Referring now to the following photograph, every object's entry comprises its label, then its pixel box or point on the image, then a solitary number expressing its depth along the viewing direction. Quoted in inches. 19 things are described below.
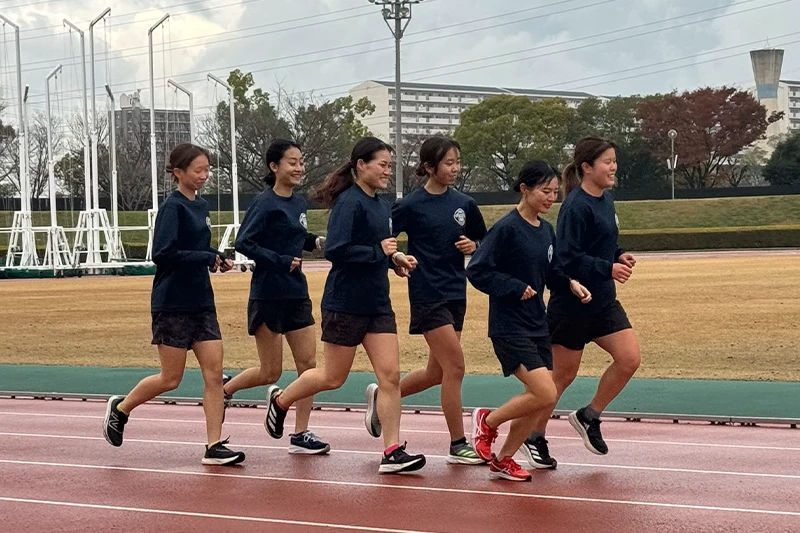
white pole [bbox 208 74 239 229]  1771.8
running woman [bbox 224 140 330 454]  328.8
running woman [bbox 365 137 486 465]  303.3
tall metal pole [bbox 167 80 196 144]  1615.4
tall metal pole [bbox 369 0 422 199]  1905.9
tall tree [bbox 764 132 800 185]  3157.0
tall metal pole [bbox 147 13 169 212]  1569.1
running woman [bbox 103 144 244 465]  310.7
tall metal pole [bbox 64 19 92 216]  1667.1
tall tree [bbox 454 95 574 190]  3276.8
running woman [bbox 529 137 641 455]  292.7
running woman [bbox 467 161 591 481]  278.8
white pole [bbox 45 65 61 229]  1635.1
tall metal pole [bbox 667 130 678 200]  2839.6
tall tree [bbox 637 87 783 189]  3181.6
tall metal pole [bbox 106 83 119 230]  1656.6
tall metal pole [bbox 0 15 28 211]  1636.3
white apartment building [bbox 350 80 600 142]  5936.5
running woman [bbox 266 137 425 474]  293.0
